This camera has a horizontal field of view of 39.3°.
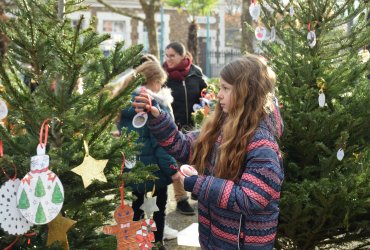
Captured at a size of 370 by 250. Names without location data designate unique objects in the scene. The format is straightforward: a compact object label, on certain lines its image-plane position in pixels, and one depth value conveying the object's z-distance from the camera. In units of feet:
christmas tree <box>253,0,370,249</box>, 11.00
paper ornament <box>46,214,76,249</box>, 7.00
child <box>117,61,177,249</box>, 13.74
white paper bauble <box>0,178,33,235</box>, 6.53
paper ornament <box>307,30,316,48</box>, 11.86
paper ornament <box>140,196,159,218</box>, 12.22
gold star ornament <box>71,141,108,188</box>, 6.80
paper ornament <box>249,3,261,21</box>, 12.79
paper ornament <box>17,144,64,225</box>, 6.34
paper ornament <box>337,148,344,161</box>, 11.18
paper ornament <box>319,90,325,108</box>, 11.51
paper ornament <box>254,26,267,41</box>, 13.04
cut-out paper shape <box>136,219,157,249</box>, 8.18
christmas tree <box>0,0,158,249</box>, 7.06
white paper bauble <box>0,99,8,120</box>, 6.80
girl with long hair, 7.57
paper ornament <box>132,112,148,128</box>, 8.58
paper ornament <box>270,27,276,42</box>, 12.94
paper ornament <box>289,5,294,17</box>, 12.26
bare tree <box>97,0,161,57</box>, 40.81
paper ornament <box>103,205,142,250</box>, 7.87
